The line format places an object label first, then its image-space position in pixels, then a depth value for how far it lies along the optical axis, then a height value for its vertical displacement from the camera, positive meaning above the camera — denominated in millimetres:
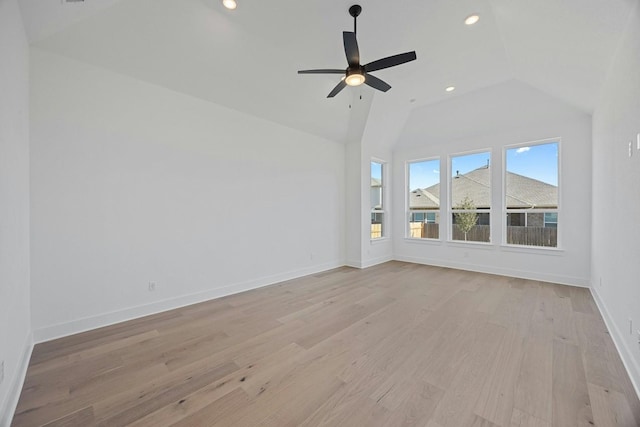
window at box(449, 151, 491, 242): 5215 +310
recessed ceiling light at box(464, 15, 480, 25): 2675 +2055
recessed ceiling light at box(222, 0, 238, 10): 2406 +1993
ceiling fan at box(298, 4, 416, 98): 2352 +1497
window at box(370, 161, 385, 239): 6137 +282
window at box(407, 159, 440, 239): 5906 +299
